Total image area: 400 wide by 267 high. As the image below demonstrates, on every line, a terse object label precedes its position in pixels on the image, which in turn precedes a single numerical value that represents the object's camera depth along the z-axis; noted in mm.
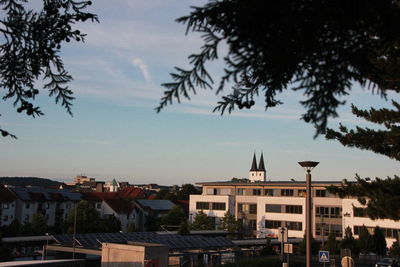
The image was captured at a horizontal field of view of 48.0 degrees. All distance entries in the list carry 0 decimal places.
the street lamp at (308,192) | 17047
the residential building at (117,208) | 85500
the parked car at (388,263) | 37706
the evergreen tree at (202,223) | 67000
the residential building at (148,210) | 90188
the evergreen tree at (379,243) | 47781
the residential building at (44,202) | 73500
